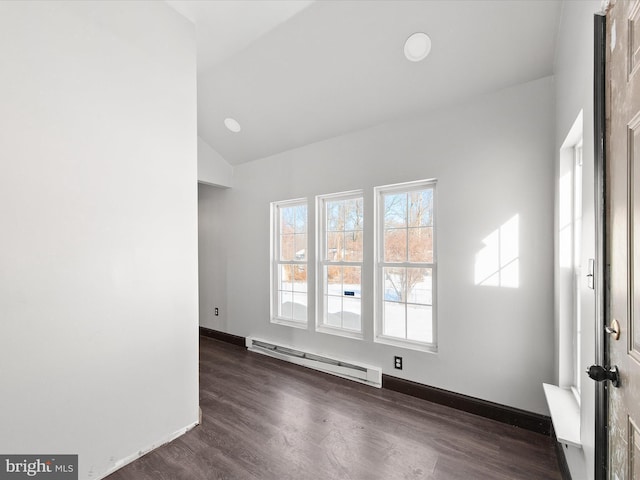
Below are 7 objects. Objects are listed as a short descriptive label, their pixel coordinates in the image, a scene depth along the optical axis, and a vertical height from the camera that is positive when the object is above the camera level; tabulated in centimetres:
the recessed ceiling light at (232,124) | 343 +137
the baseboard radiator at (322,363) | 284 -132
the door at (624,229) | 76 +3
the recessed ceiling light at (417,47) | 207 +139
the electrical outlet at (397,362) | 273 -115
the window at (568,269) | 180 -19
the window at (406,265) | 269 -24
